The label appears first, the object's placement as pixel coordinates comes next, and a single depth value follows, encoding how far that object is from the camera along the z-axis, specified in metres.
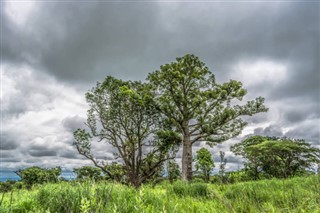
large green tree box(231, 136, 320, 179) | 21.16
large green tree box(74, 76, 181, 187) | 22.72
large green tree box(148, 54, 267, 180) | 20.30
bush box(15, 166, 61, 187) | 33.90
